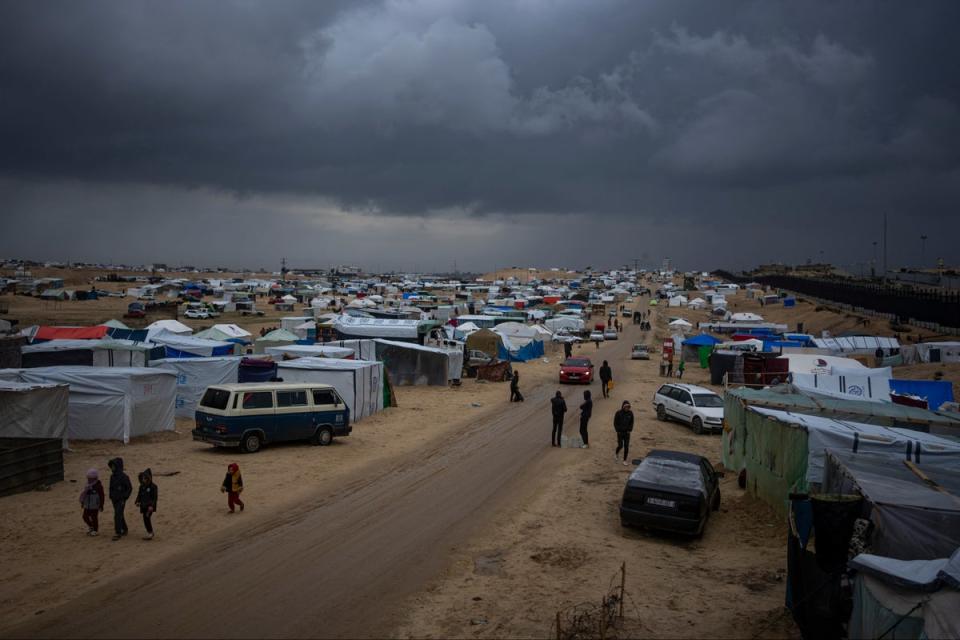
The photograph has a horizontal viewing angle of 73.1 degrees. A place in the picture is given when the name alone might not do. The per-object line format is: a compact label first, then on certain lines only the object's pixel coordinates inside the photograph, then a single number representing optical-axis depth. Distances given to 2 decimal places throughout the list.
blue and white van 17.52
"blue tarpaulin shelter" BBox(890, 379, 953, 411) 24.69
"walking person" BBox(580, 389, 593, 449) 19.33
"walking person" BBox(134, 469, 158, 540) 11.33
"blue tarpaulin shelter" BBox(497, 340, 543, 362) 42.81
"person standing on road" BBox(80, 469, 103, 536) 11.23
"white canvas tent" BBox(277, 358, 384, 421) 22.36
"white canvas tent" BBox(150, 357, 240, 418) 22.92
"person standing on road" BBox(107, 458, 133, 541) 11.38
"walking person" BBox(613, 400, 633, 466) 17.33
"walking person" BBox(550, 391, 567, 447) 19.66
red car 34.19
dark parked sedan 11.37
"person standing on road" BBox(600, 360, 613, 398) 30.50
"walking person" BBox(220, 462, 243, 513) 12.52
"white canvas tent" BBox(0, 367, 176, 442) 18.34
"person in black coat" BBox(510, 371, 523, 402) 28.23
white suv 22.33
